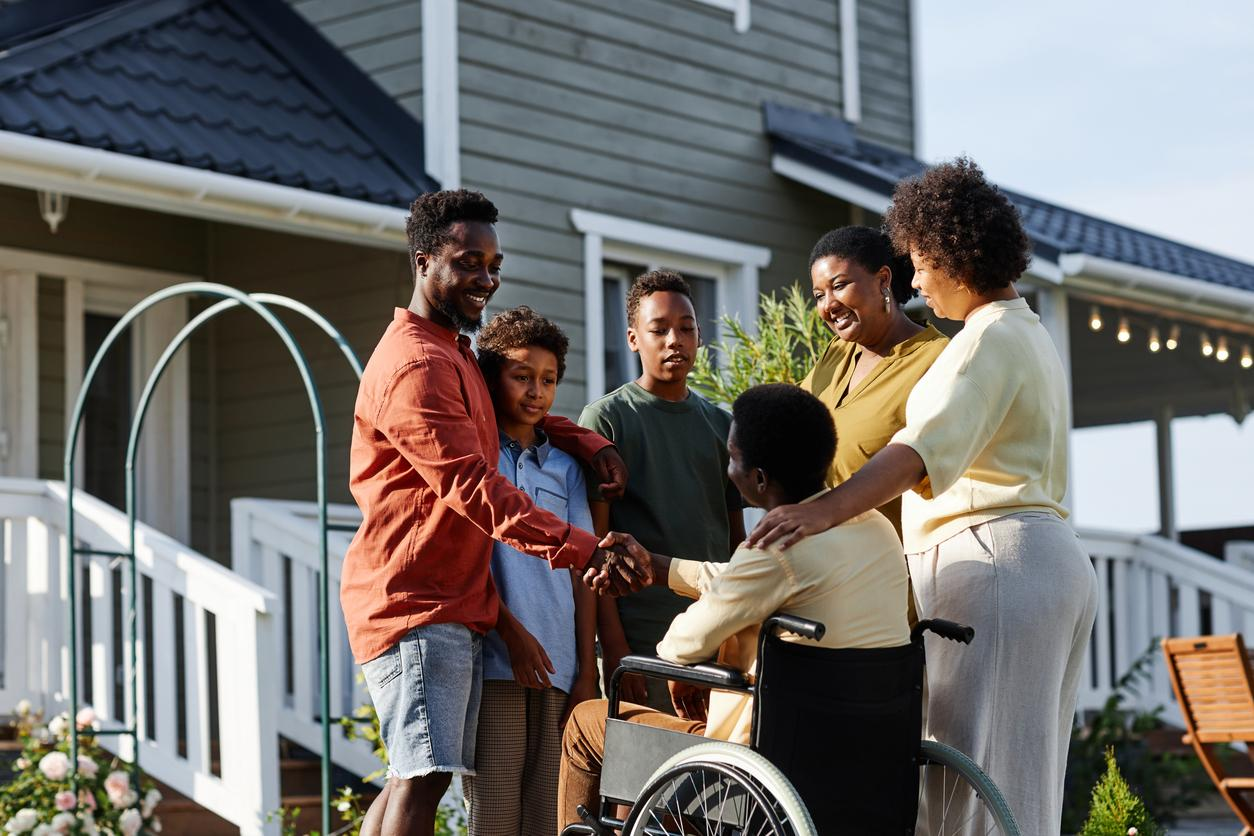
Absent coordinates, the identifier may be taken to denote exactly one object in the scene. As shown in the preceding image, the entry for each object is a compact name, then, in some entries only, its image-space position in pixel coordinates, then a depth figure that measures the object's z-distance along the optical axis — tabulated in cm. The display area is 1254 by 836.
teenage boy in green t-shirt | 425
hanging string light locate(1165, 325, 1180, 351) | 1050
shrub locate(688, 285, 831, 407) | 645
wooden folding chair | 739
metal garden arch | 564
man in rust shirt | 361
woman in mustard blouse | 378
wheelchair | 333
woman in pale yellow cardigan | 343
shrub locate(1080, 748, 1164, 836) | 533
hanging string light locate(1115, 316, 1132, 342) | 1010
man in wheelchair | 337
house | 702
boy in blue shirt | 391
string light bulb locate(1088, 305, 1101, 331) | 990
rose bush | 608
